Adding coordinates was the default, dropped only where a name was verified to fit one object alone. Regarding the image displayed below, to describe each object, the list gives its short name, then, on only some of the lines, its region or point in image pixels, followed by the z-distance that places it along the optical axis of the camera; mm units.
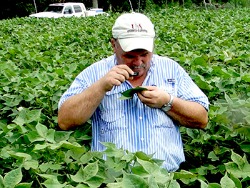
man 2822
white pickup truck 26109
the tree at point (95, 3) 36000
